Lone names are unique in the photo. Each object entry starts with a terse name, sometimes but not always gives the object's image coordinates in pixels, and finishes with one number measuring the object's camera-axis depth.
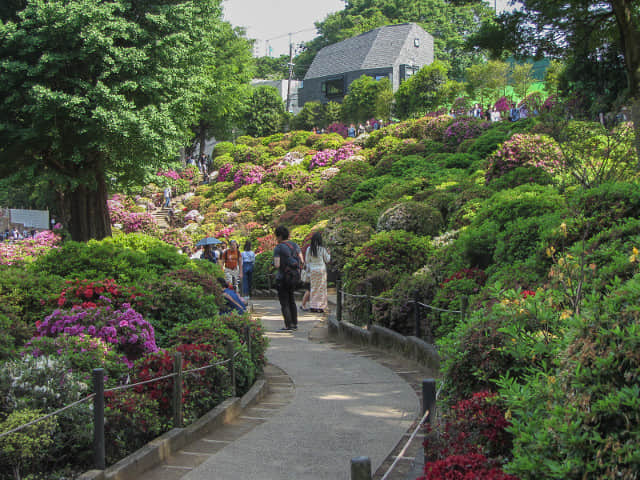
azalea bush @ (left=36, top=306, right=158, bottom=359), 6.98
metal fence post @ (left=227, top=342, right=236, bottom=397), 6.96
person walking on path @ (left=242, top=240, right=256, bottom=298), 17.86
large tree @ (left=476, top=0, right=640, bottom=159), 12.70
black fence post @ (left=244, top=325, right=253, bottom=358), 8.04
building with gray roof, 56.97
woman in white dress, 13.46
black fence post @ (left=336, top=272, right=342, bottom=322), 12.22
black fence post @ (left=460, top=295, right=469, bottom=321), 7.12
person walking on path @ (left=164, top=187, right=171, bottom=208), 41.25
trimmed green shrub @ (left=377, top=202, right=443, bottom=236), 15.69
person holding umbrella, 14.04
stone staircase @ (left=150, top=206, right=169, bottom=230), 37.97
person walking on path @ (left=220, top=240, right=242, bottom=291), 15.34
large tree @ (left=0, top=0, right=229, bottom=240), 14.45
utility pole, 69.36
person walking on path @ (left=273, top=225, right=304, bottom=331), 12.01
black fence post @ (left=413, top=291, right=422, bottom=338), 9.35
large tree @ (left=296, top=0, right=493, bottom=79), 68.69
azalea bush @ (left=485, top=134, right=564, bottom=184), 14.20
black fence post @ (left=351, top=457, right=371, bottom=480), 2.96
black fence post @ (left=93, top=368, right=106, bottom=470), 4.62
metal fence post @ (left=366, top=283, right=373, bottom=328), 11.32
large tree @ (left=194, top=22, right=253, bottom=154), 46.31
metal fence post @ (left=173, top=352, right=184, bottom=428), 5.83
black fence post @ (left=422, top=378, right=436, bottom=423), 4.32
